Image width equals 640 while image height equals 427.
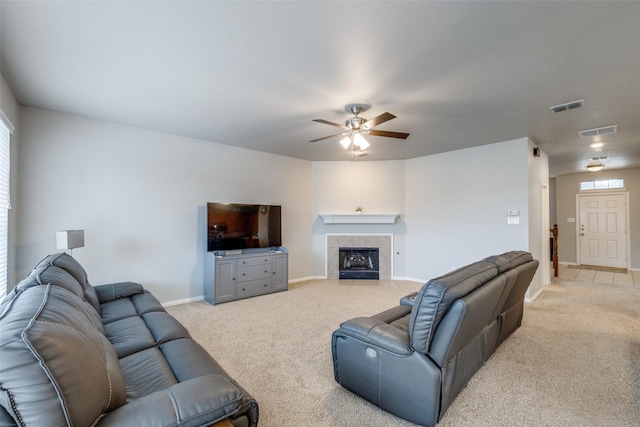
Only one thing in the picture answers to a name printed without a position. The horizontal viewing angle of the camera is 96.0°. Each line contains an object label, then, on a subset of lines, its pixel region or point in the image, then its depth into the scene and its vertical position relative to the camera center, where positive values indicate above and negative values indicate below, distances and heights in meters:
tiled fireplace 6.13 -0.64
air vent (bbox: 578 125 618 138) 3.96 +1.23
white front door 7.30 -0.35
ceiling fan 3.22 +1.03
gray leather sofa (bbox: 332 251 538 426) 1.76 -0.88
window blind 2.73 +0.19
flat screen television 4.54 -0.14
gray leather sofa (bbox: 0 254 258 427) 0.84 -0.57
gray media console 4.41 -0.94
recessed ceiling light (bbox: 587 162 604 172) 6.29 +1.13
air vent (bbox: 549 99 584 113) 3.12 +1.25
